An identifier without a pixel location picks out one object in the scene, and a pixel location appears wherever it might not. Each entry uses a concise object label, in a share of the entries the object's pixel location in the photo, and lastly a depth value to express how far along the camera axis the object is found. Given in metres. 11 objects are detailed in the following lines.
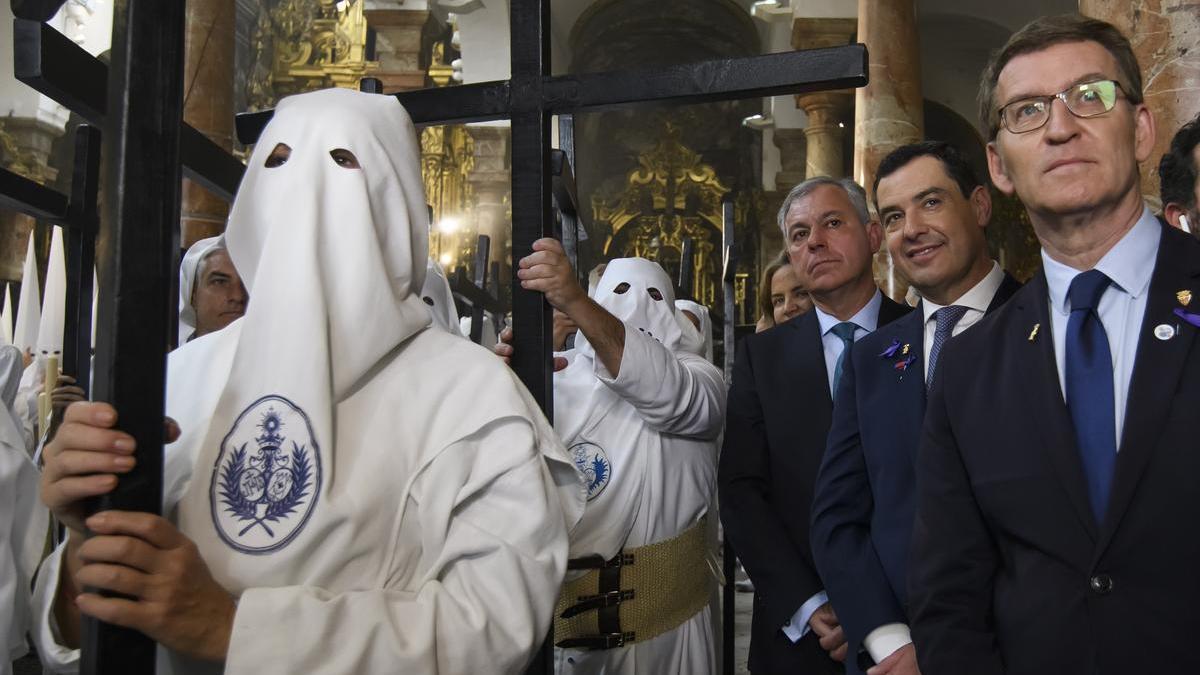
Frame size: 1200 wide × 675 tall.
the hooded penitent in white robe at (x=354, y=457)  1.60
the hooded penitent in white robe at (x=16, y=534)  2.68
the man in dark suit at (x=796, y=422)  2.86
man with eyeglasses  1.63
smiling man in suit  2.39
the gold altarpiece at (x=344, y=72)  16.17
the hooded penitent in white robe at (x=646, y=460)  3.29
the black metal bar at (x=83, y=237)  3.08
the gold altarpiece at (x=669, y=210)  21.53
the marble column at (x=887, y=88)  8.93
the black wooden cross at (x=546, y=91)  2.14
